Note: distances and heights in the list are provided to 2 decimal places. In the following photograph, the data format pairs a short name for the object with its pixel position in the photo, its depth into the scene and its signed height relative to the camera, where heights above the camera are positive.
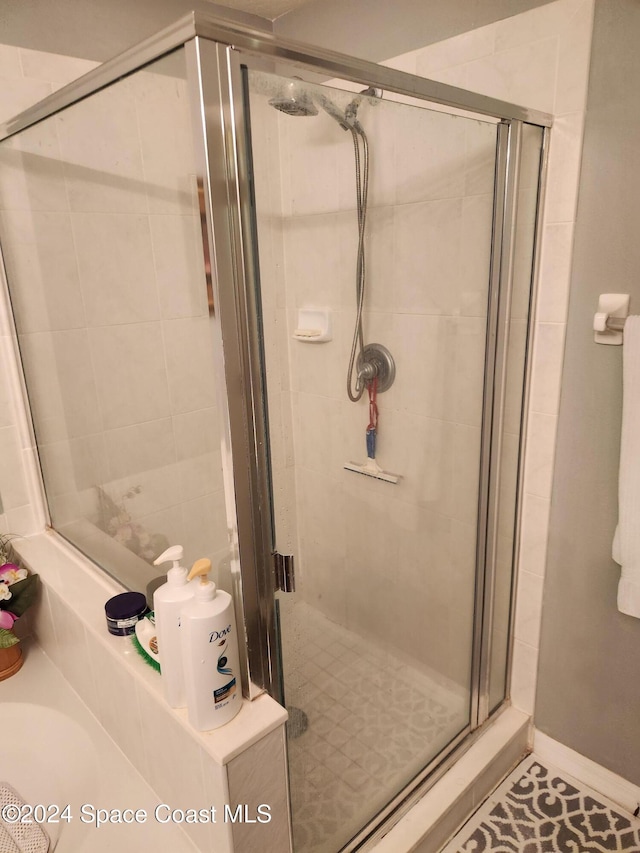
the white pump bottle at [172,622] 0.89 -0.51
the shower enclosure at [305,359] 0.85 -0.15
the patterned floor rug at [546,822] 1.37 -1.32
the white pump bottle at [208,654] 0.84 -0.54
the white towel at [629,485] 1.15 -0.43
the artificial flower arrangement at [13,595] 1.35 -0.71
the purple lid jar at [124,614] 1.11 -0.62
